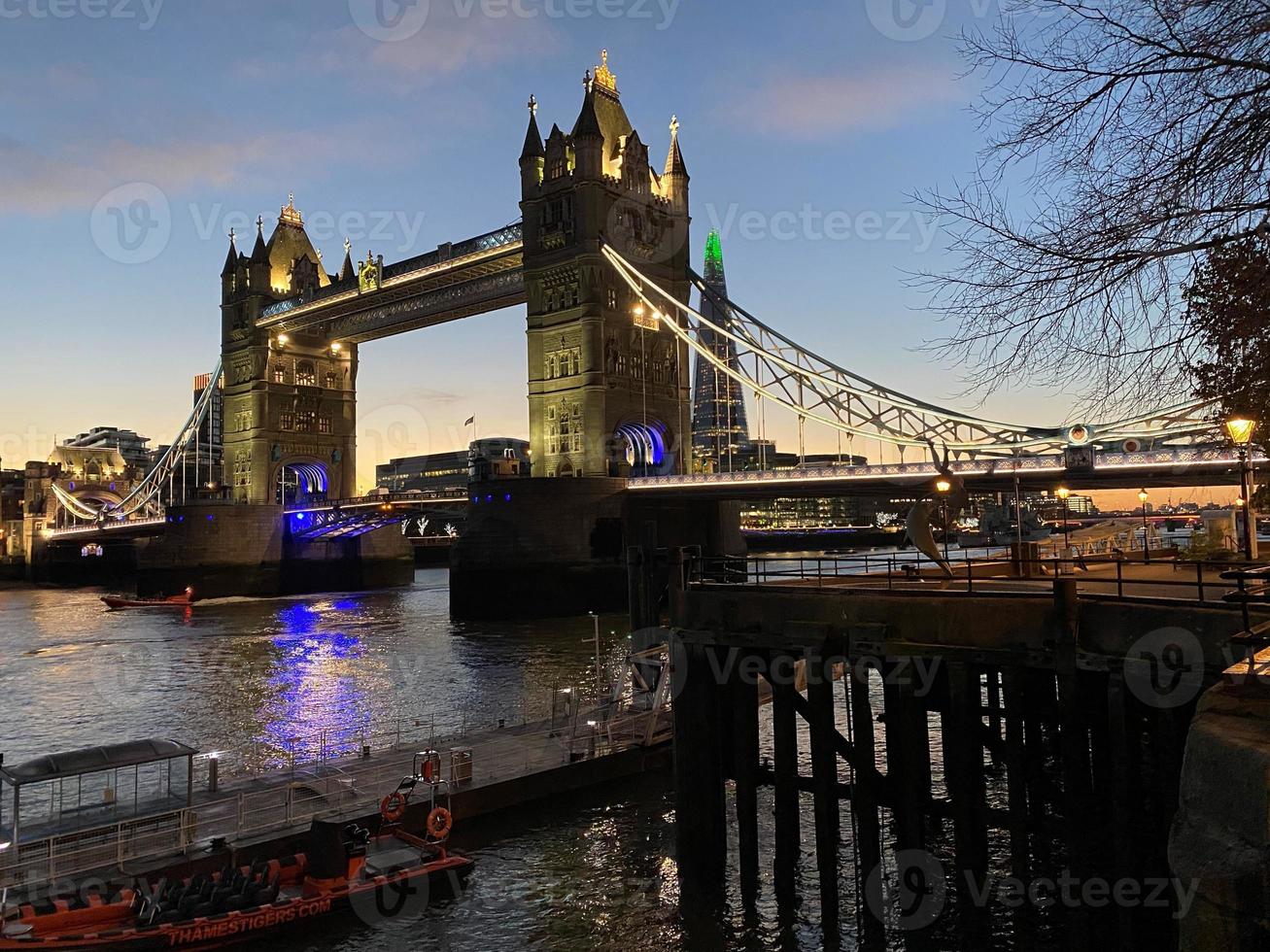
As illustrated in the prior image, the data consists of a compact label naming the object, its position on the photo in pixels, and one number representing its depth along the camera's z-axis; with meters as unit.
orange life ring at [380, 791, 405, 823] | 16.61
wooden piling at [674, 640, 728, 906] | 14.34
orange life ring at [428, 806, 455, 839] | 16.69
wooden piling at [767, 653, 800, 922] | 13.34
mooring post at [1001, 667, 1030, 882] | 11.30
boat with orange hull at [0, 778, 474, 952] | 13.09
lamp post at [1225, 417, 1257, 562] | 14.35
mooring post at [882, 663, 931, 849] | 11.91
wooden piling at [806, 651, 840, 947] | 12.55
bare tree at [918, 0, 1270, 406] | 6.11
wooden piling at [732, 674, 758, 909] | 13.82
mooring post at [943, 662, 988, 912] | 11.44
